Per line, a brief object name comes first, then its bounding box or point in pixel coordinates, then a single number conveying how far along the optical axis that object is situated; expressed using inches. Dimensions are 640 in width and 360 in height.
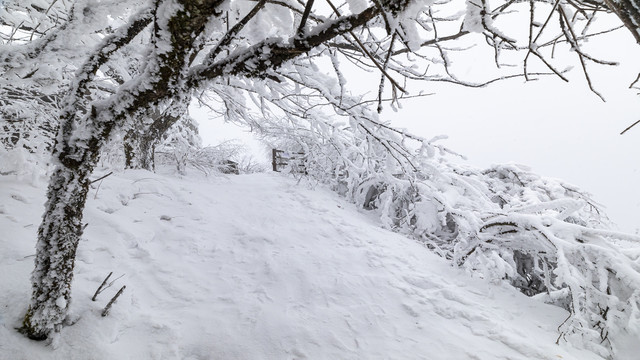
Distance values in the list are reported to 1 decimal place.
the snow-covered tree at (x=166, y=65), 40.8
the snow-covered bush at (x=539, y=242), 97.6
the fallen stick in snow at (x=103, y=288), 73.3
